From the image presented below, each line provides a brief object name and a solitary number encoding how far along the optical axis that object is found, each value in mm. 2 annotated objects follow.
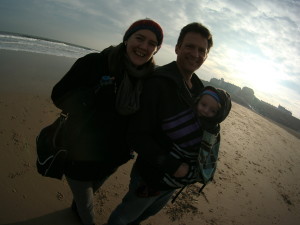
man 1954
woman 1996
